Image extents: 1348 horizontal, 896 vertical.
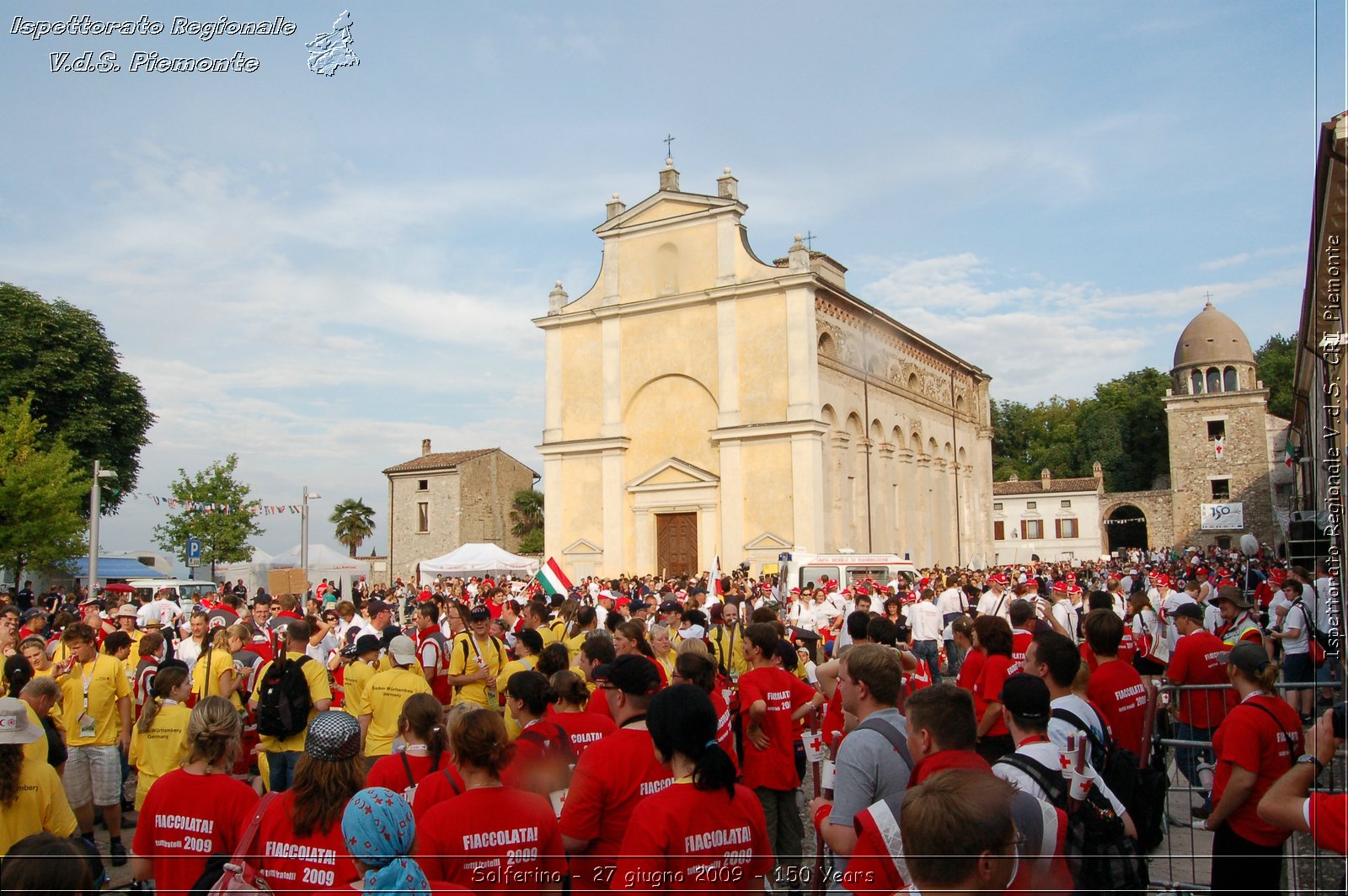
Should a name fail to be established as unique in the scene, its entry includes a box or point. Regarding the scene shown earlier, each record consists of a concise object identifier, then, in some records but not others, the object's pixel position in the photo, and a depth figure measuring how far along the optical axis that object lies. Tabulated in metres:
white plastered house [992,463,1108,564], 70.25
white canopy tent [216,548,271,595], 34.19
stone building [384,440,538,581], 52.59
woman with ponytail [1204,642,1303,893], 4.95
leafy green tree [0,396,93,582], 32.62
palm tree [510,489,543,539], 57.97
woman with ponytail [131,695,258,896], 4.29
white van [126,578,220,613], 30.12
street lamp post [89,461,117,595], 24.52
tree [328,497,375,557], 64.19
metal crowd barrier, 5.25
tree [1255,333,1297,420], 74.56
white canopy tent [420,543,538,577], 30.94
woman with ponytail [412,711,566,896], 3.69
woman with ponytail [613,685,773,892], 3.52
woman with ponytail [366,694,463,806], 5.03
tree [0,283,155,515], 42.47
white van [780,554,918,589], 27.92
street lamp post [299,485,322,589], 30.17
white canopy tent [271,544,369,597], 31.45
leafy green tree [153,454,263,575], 49.19
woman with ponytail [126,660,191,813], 6.66
